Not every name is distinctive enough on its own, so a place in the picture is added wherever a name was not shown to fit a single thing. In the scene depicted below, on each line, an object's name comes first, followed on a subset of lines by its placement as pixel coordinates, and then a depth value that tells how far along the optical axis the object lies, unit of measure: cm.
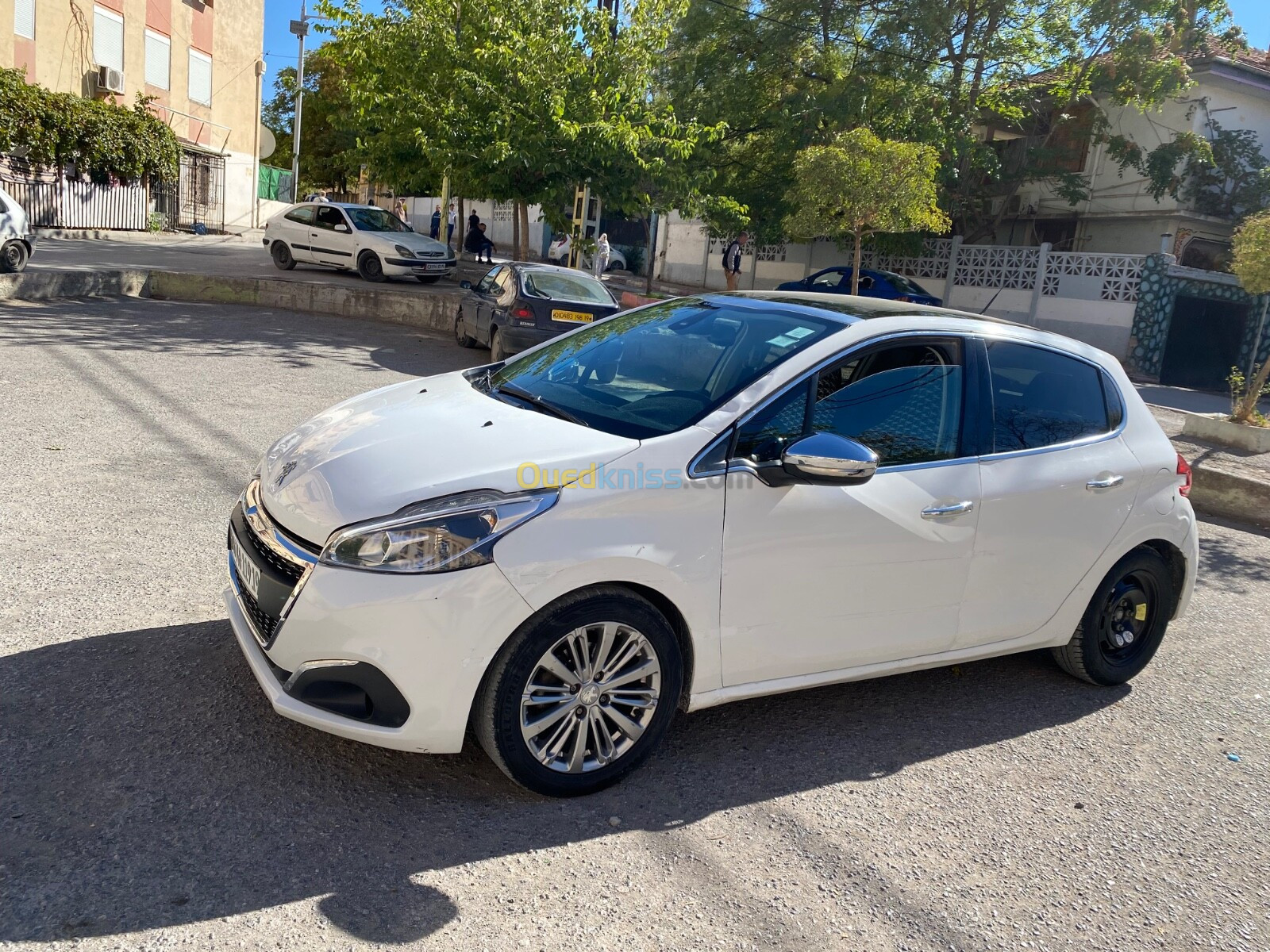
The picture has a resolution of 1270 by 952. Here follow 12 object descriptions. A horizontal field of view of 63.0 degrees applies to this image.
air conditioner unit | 2953
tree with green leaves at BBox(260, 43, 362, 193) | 5181
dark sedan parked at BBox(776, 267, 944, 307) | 2111
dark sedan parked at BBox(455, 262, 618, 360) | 1202
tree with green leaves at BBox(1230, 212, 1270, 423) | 1141
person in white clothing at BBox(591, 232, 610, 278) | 2186
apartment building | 2834
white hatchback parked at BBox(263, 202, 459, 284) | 2075
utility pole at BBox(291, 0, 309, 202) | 4172
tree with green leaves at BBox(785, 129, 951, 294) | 1557
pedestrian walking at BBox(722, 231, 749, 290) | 2641
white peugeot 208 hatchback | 311
